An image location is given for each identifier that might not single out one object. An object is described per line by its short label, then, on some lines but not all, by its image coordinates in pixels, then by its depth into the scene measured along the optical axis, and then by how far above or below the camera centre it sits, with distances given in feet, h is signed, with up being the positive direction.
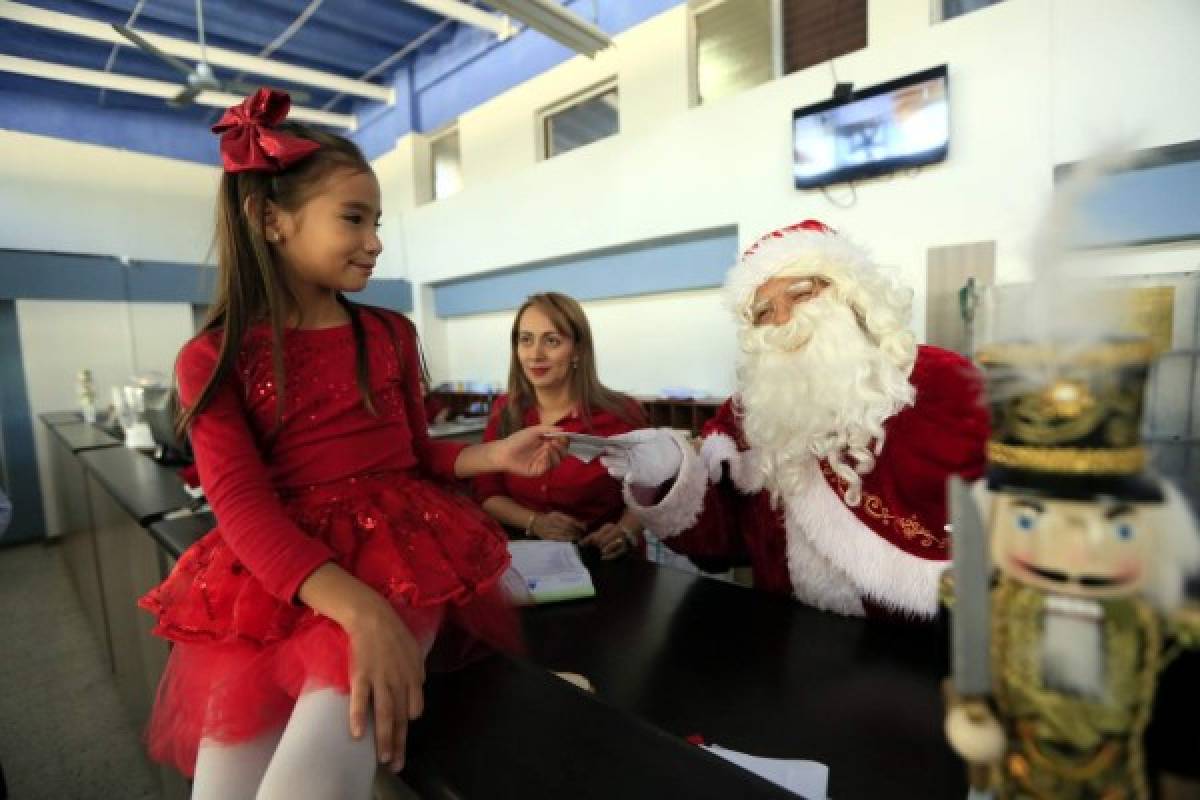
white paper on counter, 2.06 -1.50
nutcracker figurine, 0.79 -0.34
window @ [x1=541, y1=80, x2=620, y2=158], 16.66 +6.10
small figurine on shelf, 13.55 -0.84
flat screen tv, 10.07 +3.34
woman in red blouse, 6.45 -0.82
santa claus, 3.81 -0.79
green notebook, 3.66 -1.48
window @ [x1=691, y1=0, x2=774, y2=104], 12.99 +6.10
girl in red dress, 2.08 -0.70
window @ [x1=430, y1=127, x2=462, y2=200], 21.85 +6.38
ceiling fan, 13.86 +6.15
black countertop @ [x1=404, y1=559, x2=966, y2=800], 1.70 -1.54
